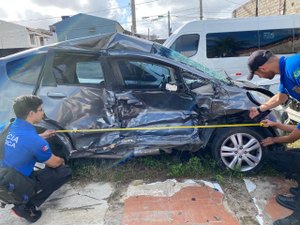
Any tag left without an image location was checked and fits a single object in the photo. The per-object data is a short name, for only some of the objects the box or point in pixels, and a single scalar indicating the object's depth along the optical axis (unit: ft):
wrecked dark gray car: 8.94
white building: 92.33
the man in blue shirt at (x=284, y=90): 6.56
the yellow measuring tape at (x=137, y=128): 8.87
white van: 21.00
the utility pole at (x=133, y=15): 52.39
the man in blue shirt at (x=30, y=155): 6.93
